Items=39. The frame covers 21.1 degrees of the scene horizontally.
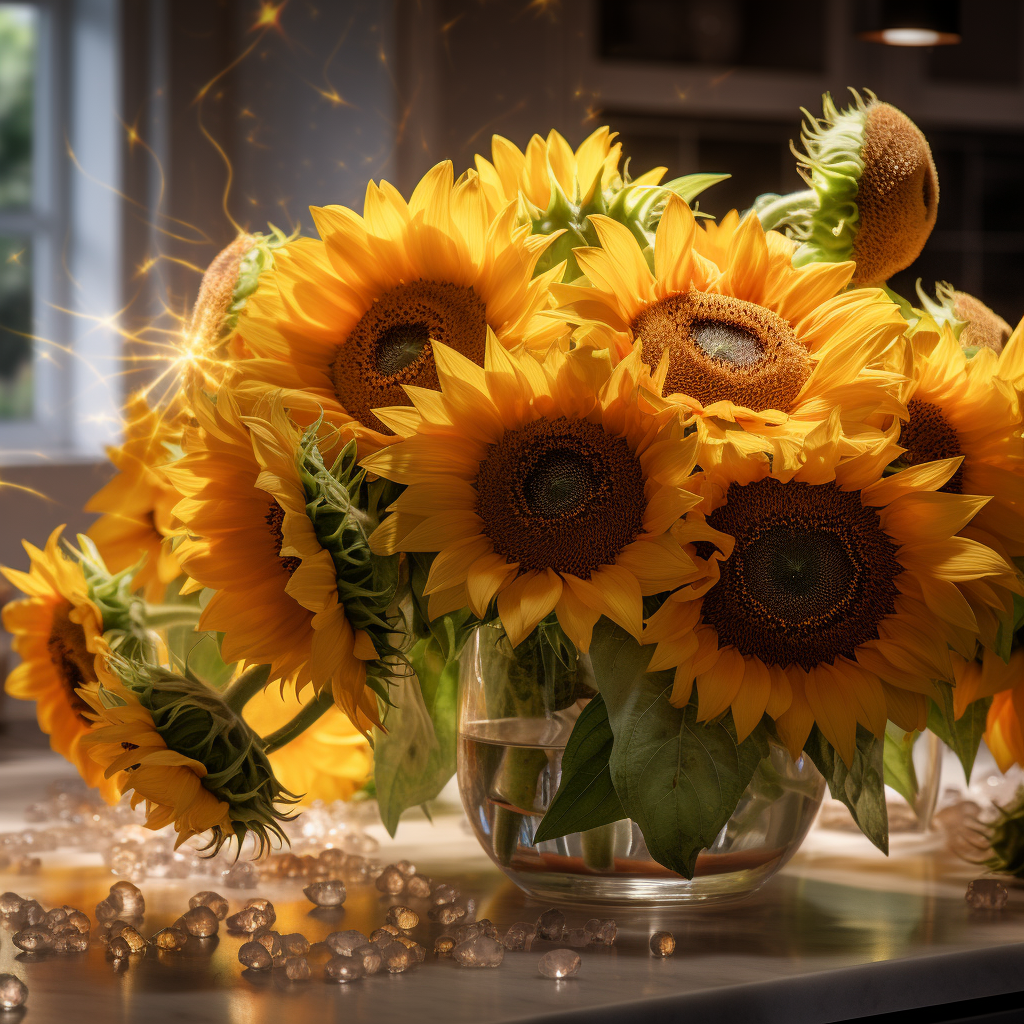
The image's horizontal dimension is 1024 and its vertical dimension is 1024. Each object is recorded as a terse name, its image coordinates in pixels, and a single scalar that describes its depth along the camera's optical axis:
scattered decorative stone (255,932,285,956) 1.19
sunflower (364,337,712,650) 1.19
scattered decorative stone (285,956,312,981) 1.17
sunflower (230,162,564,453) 1.26
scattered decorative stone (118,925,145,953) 1.21
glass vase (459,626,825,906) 1.28
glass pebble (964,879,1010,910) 1.30
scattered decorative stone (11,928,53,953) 1.21
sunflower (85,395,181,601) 1.42
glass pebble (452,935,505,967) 1.19
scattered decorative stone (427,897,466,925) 1.26
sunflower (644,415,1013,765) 1.21
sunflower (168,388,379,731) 1.20
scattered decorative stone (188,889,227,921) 1.26
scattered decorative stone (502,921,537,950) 1.22
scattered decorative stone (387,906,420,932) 1.26
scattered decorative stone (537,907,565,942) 1.23
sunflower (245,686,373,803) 1.45
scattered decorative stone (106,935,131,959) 1.20
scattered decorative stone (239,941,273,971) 1.18
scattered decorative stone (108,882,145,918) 1.27
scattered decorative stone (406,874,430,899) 1.32
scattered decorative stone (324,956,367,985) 1.17
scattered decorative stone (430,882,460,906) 1.29
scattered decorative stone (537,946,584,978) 1.17
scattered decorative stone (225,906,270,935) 1.25
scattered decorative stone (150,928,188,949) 1.22
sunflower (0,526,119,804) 1.39
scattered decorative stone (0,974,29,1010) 1.13
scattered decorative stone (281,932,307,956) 1.20
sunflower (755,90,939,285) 1.34
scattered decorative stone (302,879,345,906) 1.30
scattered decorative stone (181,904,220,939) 1.24
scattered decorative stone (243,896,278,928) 1.25
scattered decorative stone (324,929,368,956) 1.19
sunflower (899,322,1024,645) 1.26
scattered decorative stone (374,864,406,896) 1.33
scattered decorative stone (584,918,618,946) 1.22
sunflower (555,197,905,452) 1.22
